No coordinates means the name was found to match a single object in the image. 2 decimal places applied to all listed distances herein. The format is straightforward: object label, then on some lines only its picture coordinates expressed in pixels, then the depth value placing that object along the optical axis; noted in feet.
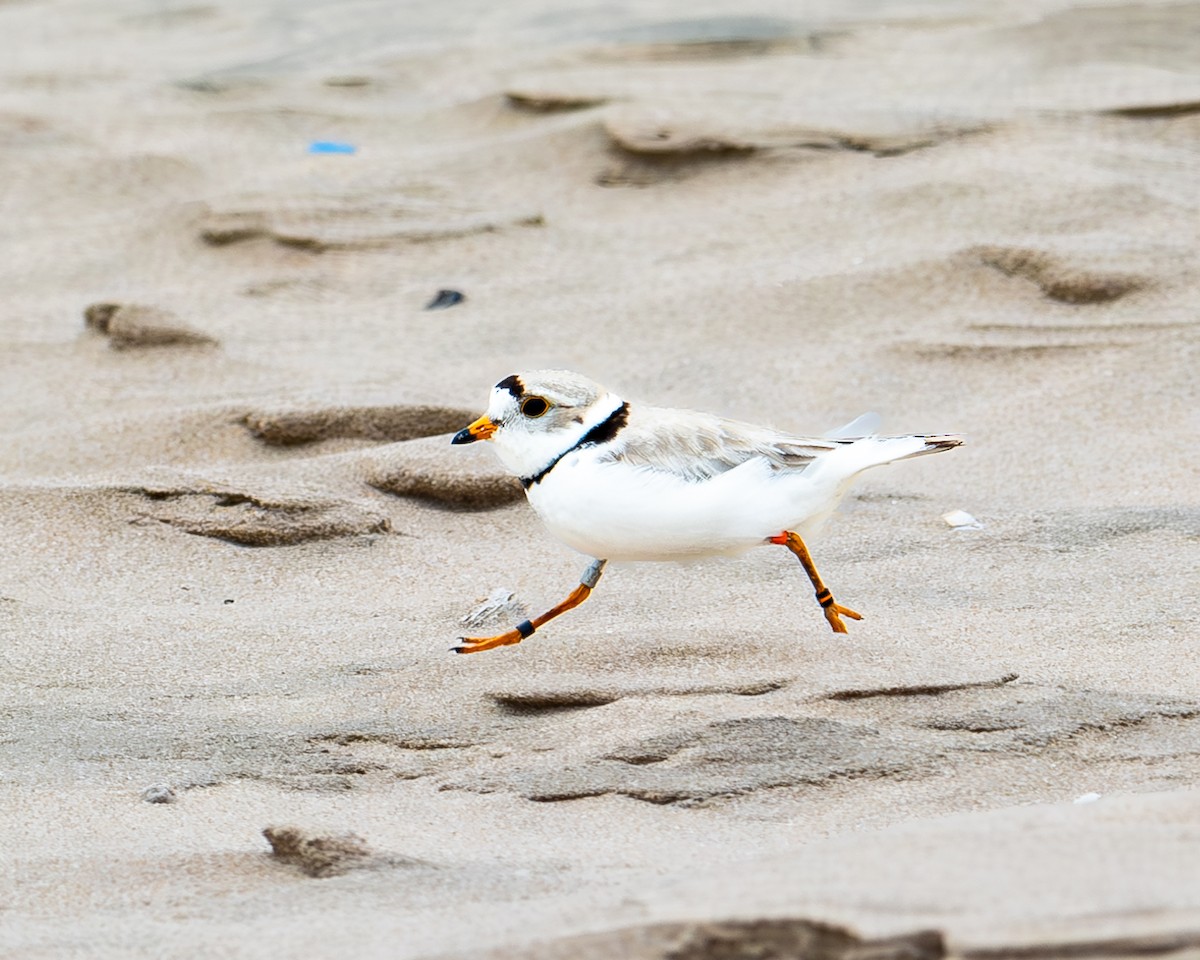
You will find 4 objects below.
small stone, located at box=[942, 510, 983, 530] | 27.07
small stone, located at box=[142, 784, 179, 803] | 18.17
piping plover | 20.21
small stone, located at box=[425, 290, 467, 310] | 37.99
